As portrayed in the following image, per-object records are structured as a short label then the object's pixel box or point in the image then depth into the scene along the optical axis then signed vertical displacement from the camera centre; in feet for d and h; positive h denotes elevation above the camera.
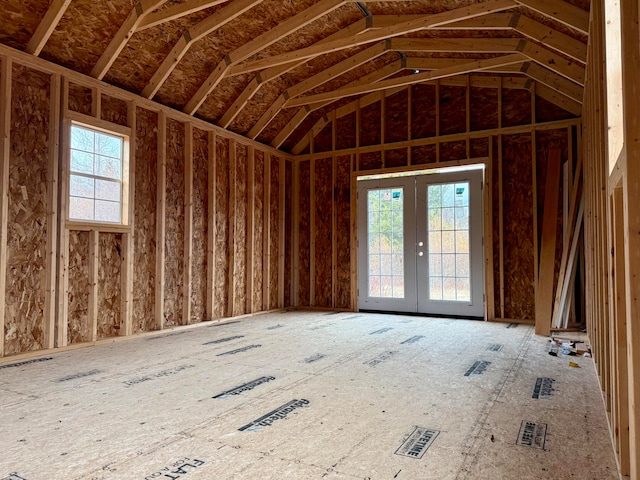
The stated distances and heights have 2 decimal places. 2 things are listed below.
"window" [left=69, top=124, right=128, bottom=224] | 16.34 +3.28
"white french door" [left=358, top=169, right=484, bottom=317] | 22.99 +0.54
